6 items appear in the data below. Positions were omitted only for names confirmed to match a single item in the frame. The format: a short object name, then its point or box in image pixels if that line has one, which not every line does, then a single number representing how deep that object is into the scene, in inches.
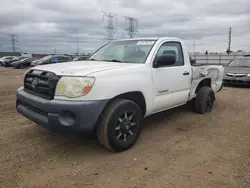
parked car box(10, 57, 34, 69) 1074.7
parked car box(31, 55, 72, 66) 869.4
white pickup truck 118.4
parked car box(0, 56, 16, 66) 1335.9
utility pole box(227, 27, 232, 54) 1840.1
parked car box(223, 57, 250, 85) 383.7
